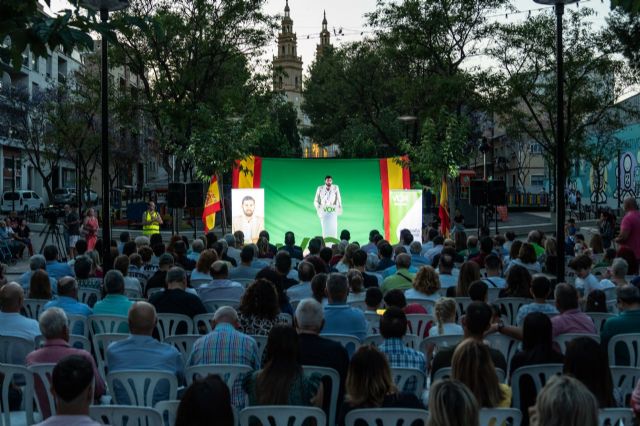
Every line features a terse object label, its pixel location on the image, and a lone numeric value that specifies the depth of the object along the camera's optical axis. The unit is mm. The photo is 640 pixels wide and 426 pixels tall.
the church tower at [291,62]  156250
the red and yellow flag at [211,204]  21562
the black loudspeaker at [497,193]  19203
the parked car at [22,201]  42469
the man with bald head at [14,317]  6566
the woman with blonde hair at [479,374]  4277
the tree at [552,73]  28875
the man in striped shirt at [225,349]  5512
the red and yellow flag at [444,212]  21234
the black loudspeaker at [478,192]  19219
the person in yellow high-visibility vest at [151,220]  19766
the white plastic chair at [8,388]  4902
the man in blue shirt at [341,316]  6848
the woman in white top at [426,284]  8305
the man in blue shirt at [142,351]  5492
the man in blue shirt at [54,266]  10430
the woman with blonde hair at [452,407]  3197
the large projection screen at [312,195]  21656
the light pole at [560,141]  10117
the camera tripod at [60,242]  21375
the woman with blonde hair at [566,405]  3014
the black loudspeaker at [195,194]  19250
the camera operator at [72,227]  21297
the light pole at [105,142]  10508
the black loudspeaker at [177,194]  19188
